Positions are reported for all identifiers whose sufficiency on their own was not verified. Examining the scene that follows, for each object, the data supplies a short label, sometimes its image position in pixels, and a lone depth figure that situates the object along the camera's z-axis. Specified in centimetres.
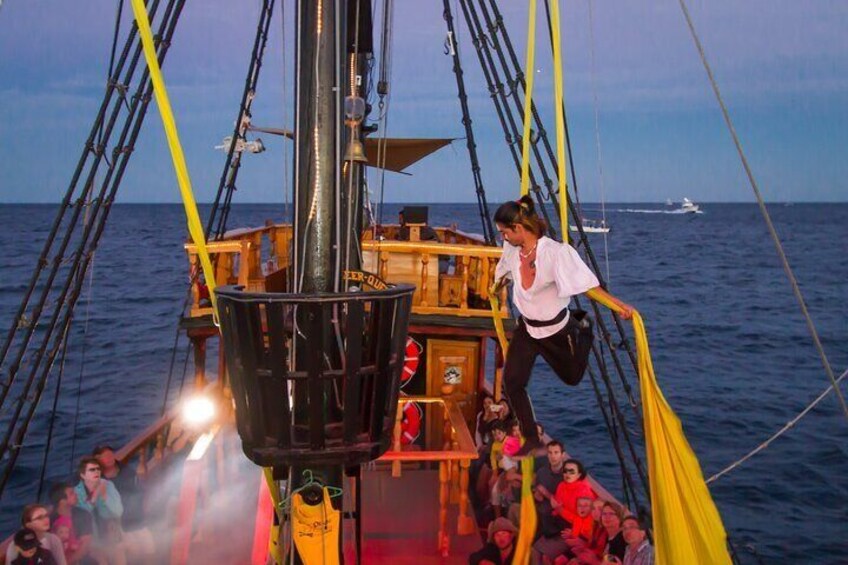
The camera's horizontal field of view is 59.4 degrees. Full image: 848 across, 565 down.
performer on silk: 436
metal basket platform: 352
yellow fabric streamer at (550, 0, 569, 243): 442
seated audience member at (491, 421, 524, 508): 820
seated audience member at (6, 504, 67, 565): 640
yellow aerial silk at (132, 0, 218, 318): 363
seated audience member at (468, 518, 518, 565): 726
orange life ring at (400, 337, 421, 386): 1063
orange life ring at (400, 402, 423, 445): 1012
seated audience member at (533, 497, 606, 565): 755
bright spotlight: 970
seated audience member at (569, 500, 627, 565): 714
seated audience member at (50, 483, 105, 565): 703
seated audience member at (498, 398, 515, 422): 966
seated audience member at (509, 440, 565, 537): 781
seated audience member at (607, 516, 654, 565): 666
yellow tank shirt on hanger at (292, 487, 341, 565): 411
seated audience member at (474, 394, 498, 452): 963
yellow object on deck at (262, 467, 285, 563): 423
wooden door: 1090
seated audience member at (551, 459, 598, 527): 770
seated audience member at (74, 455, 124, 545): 746
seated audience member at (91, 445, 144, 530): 782
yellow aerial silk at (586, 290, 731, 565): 416
